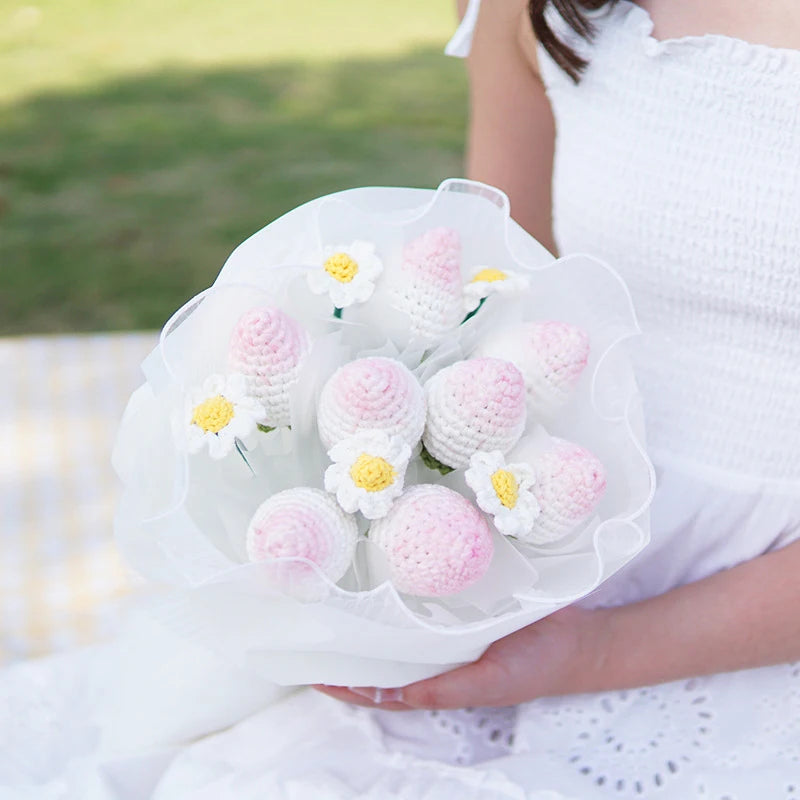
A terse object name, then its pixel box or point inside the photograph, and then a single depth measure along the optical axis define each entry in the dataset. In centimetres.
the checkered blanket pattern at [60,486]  155
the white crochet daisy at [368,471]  70
